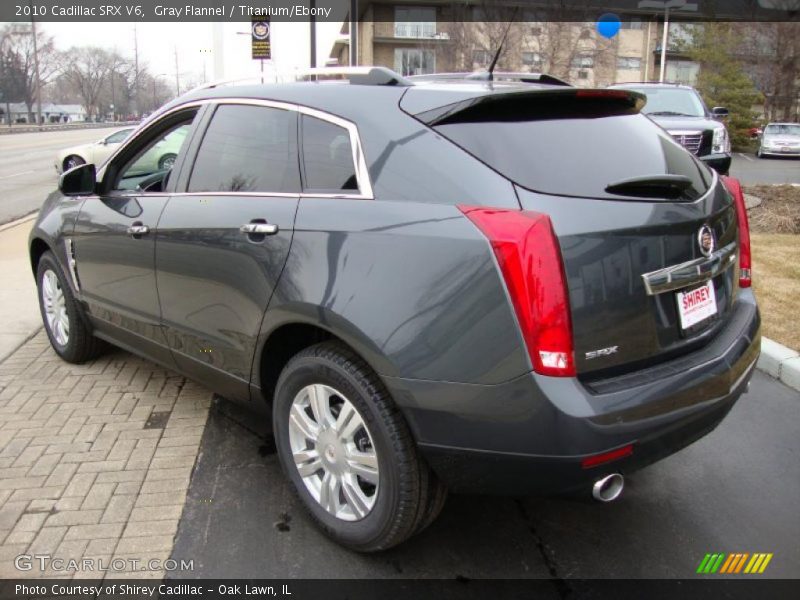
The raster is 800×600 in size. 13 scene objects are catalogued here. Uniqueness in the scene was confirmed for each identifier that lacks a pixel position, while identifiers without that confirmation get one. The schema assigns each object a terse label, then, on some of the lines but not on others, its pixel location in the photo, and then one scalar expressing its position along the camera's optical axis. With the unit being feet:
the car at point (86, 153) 56.29
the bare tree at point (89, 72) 325.83
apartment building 135.44
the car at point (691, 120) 31.96
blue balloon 63.53
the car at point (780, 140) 93.35
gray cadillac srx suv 6.93
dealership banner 46.73
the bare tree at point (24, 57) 246.47
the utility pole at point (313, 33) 47.57
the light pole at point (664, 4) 100.99
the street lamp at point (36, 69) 237.35
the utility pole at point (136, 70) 303.07
